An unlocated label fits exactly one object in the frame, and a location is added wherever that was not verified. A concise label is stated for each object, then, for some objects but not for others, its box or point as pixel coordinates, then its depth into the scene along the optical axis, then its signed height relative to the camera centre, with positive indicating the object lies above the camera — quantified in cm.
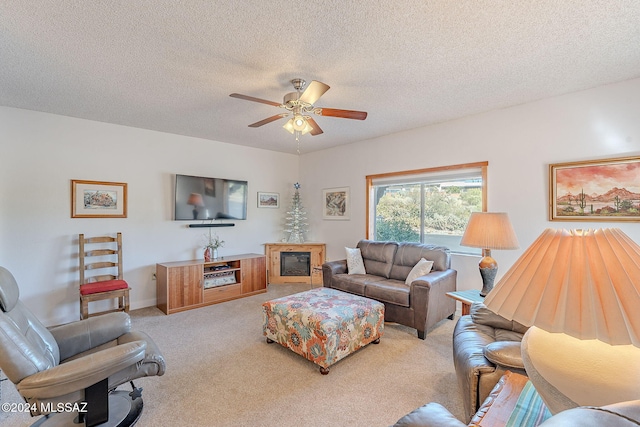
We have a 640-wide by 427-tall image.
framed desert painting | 265 +27
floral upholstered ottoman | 242 -101
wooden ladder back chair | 335 -76
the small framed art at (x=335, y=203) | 530 +26
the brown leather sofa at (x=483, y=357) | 152 -85
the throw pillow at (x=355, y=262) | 417 -69
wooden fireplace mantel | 547 -82
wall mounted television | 446 +31
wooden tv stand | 392 -100
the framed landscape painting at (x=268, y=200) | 560 +34
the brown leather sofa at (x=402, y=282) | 311 -85
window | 384 +21
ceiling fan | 247 +101
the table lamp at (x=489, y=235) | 254 -17
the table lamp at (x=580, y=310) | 74 -27
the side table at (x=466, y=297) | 268 -80
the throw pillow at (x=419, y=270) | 346 -67
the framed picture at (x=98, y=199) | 370 +24
